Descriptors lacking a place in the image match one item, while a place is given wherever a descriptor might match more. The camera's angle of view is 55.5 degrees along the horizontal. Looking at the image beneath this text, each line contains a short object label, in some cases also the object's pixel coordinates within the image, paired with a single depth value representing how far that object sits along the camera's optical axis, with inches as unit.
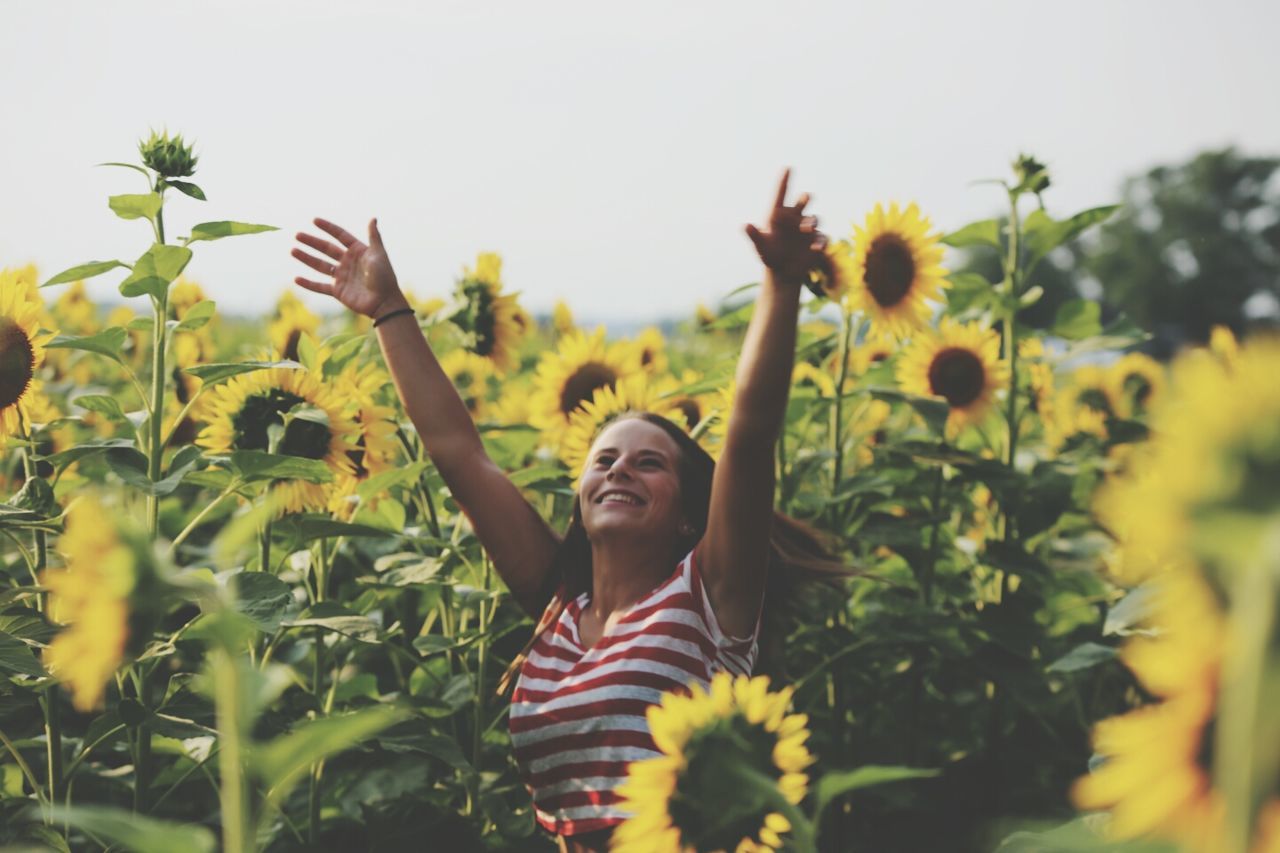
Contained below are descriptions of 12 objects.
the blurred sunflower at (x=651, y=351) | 159.2
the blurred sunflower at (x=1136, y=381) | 165.5
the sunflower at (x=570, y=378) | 125.3
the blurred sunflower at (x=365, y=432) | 91.1
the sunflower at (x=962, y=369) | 121.0
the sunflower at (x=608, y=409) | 113.2
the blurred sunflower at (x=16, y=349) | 72.8
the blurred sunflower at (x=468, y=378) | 150.9
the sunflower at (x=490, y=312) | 122.7
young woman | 76.4
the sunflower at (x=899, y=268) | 114.7
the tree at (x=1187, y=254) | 1873.8
